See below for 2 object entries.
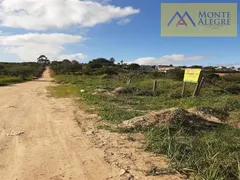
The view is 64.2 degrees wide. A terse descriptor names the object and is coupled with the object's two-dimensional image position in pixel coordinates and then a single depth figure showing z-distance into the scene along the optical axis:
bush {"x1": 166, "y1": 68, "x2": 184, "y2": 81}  20.38
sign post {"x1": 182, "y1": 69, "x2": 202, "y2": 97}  8.85
